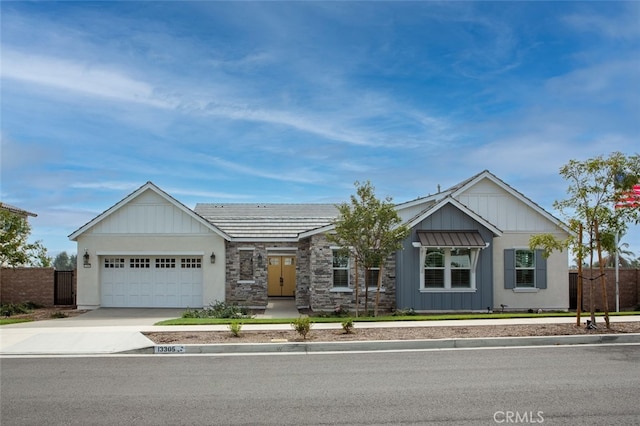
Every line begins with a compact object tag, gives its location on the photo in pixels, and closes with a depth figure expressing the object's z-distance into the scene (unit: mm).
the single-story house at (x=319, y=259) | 22047
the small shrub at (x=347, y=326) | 14602
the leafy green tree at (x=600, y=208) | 14695
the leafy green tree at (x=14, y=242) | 21016
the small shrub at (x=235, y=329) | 14166
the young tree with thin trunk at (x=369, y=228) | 19141
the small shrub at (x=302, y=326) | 13547
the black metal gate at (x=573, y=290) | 25219
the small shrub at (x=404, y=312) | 20905
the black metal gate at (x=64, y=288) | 25469
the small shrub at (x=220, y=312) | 20266
